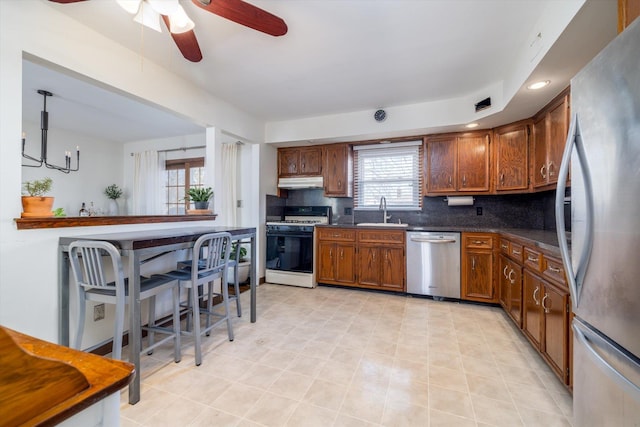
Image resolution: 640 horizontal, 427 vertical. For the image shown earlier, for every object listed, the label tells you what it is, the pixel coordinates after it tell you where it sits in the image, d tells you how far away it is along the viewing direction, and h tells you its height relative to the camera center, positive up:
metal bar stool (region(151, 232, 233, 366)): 2.01 -0.47
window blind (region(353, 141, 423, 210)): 3.94 +0.63
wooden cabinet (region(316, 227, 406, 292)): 3.55 -0.56
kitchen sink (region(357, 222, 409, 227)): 3.71 -0.10
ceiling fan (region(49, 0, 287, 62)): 1.43 +1.14
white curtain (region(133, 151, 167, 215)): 5.20 +0.67
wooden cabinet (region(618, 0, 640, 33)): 1.02 +0.80
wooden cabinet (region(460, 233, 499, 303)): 3.13 -0.60
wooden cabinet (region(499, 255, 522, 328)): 2.41 -0.69
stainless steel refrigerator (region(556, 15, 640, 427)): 0.86 -0.06
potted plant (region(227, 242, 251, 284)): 3.80 -0.76
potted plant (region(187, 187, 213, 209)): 3.05 +0.22
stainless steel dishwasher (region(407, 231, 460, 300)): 3.29 -0.58
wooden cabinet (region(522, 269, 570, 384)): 1.61 -0.70
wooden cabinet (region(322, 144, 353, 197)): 4.07 +0.71
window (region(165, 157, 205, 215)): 5.06 +0.70
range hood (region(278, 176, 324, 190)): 4.19 +0.54
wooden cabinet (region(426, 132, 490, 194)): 3.42 +0.71
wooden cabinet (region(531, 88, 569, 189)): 2.32 +0.74
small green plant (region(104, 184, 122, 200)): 5.26 +0.47
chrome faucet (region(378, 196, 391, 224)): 4.02 +0.16
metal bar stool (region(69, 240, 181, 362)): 1.64 -0.46
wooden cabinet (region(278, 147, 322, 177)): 4.25 +0.89
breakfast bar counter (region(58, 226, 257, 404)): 1.66 -0.24
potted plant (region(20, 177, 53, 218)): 1.73 +0.09
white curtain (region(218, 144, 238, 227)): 4.35 +0.55
